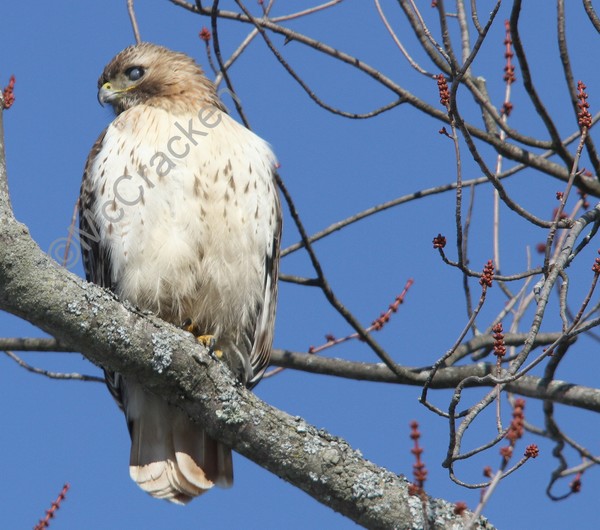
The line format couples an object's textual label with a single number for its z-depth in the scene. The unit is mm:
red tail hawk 8625
